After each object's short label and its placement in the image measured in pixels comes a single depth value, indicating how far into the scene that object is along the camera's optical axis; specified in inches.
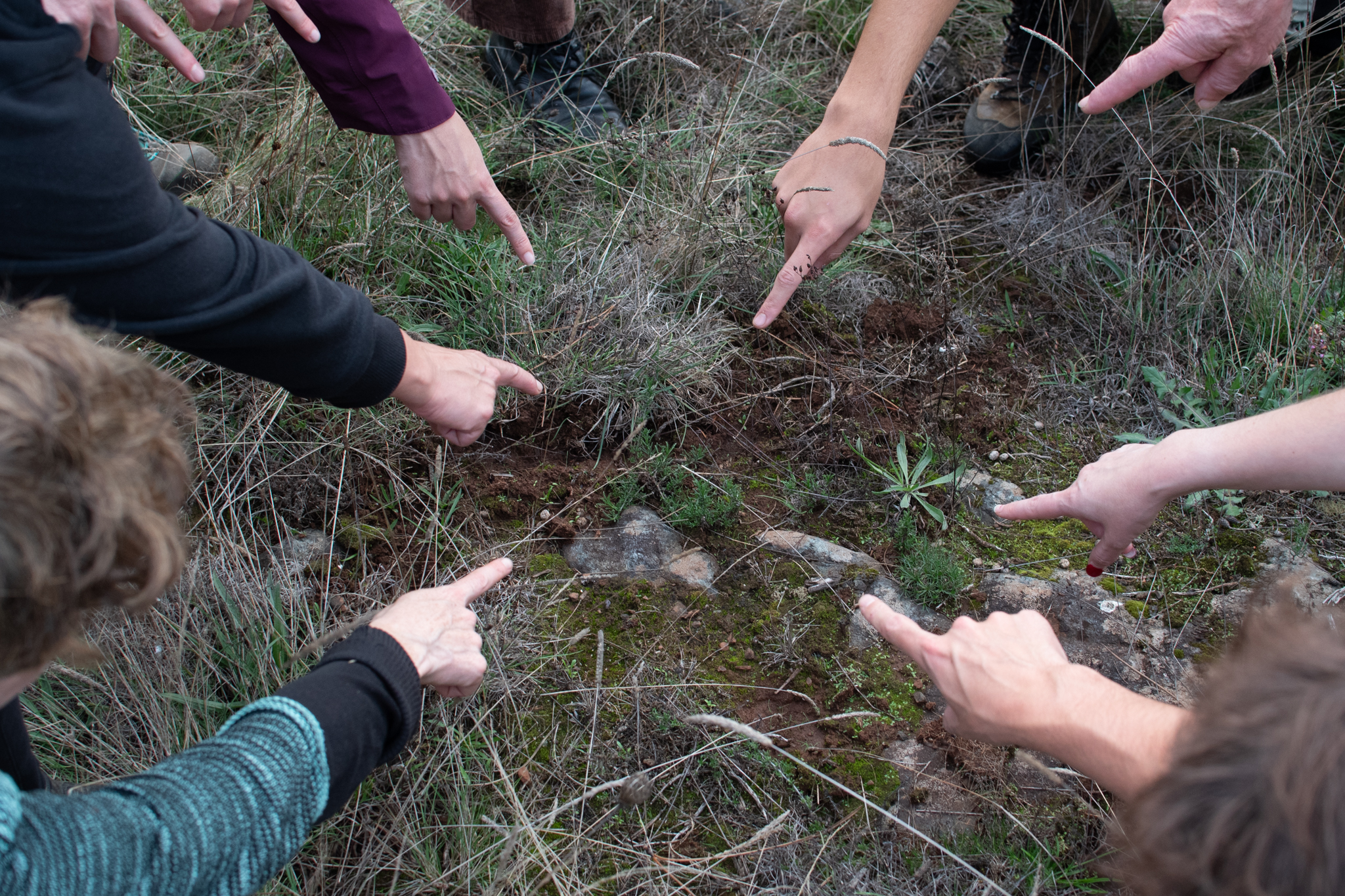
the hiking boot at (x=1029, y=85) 113.0
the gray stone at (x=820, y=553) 74.7
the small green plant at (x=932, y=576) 70.7
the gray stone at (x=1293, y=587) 71.4
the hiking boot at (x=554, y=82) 113.8
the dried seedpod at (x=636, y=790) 58.7
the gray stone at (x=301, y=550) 71.6
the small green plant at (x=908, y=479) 77.0
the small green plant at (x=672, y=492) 76.2
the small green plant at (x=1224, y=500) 76.0
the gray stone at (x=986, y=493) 80.3
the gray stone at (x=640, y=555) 74.9
